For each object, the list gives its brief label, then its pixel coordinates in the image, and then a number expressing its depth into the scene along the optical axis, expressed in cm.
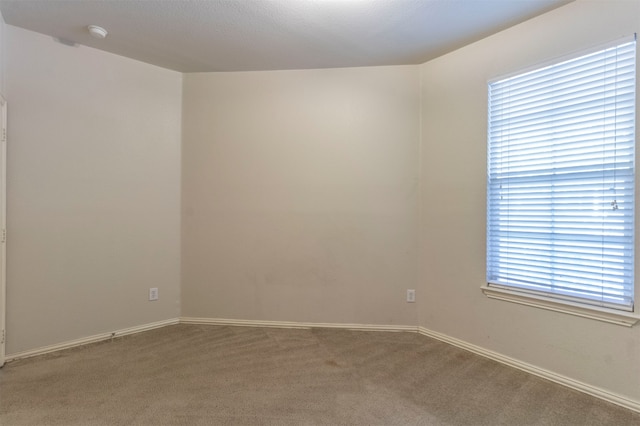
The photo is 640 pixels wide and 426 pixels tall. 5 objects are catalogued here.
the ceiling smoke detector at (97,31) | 237
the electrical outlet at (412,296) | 305
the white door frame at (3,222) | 228
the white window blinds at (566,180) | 190
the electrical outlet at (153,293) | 308
